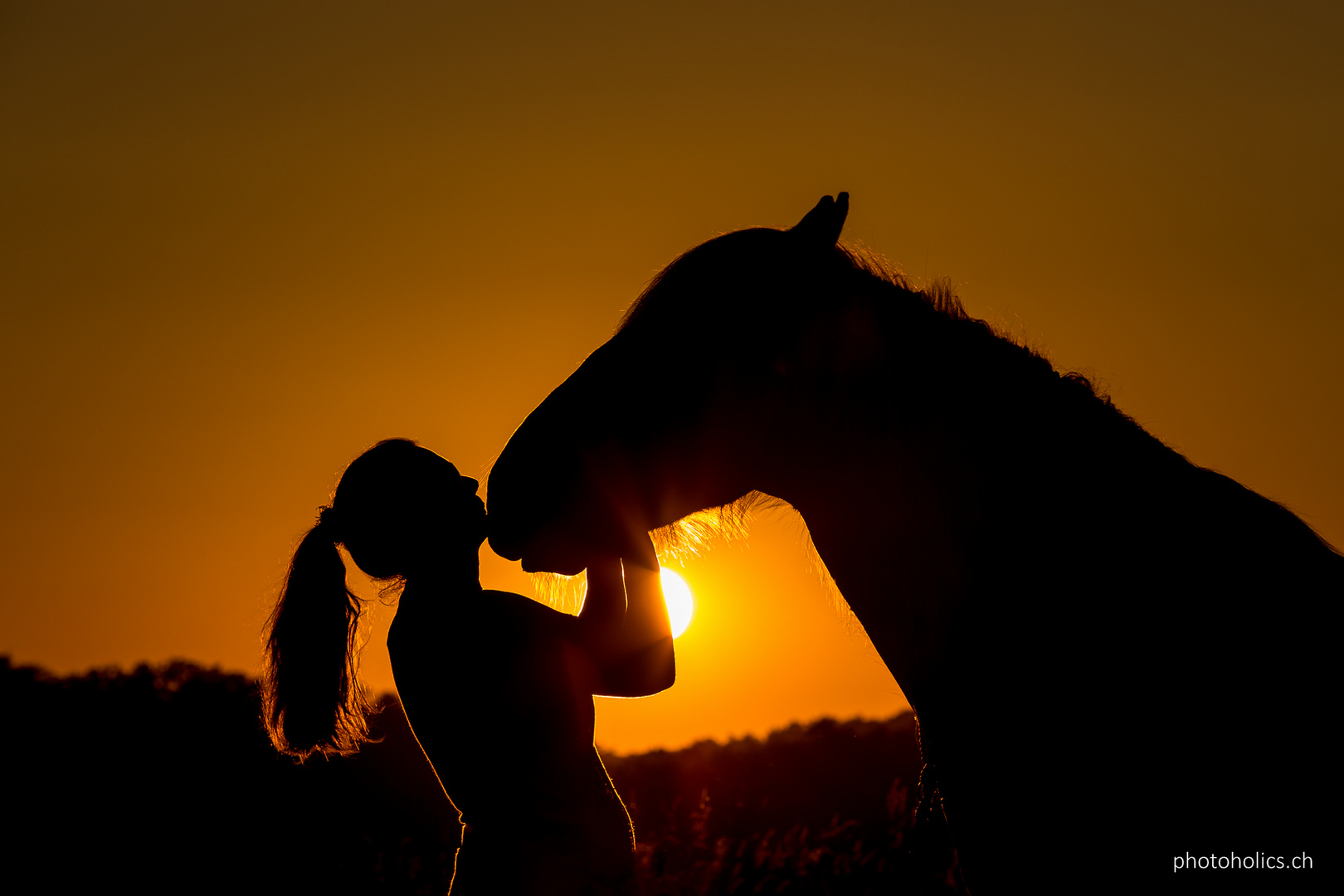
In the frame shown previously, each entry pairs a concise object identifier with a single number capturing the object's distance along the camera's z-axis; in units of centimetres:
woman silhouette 624
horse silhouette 564
